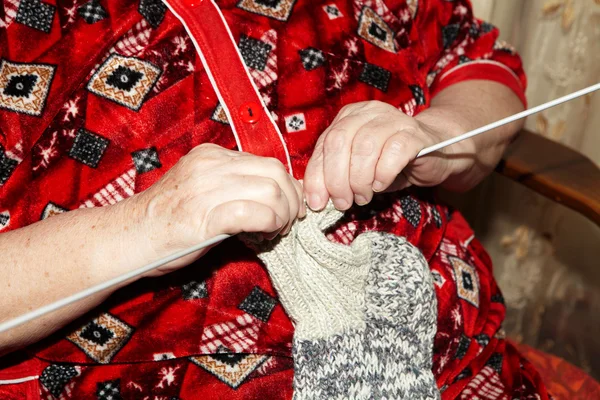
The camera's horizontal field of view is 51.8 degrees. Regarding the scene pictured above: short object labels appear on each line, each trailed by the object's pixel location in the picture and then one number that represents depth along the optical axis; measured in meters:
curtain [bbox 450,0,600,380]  1.24
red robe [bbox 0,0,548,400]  0.70
